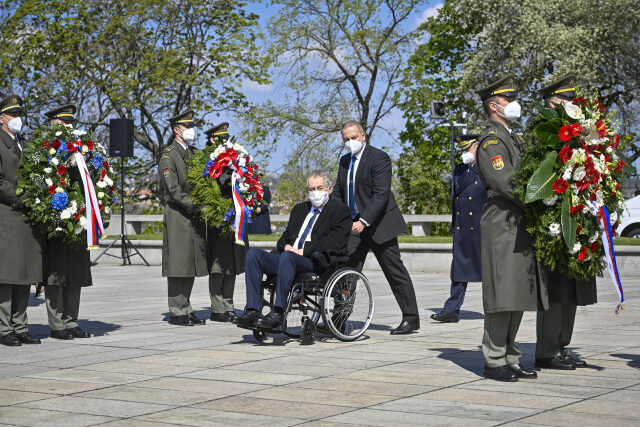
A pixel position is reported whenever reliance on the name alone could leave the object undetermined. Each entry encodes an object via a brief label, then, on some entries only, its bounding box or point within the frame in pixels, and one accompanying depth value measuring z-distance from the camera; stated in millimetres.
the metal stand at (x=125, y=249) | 20766
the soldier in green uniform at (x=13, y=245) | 8688
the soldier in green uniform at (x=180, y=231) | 10484
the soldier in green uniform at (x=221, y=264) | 10633
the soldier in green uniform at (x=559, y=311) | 7133
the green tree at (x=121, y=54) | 34031
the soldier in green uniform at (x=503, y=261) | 6777
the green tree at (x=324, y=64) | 37625
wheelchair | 8641
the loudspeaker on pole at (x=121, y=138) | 20531
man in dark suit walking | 9383
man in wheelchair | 8578
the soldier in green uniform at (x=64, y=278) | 9008
